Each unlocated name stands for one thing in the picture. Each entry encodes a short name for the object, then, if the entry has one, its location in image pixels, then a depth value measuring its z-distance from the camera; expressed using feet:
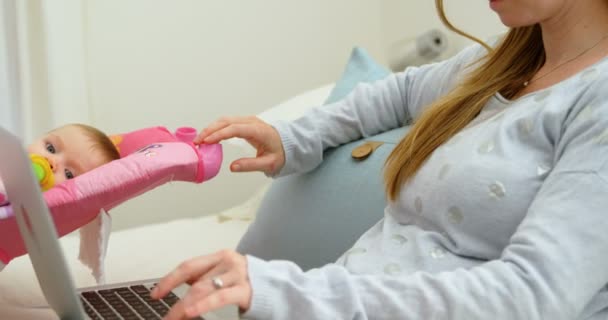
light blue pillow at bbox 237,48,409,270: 3.63
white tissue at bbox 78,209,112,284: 3.61
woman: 2.21
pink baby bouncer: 3.35
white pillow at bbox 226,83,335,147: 4.93
